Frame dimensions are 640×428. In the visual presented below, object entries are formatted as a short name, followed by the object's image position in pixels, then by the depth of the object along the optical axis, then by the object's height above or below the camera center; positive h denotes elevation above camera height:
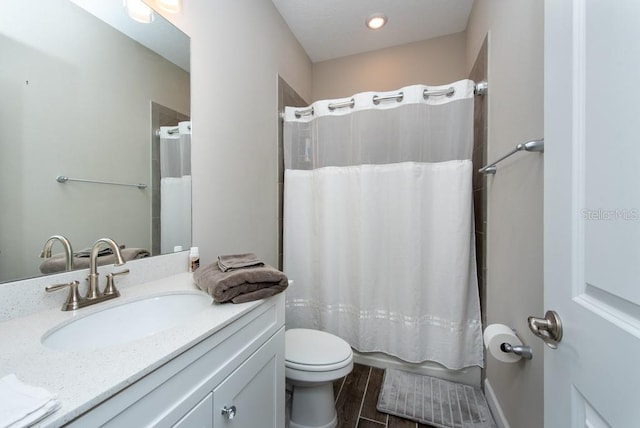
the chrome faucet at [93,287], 0.76 -0.24
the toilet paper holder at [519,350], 0.99 -0.56
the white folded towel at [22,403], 0.34 -0.28
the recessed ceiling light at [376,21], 1.87 +1.43
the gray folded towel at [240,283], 0.82 -0.25
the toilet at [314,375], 1.22 -0.79
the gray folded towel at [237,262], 0.94 -0.20
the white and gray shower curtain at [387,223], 1.56 -0.08
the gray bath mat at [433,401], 1.35 -1.11
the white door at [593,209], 0.38 +0.00
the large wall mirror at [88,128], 0.71 +0.28
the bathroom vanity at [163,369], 0.44 -0.33
